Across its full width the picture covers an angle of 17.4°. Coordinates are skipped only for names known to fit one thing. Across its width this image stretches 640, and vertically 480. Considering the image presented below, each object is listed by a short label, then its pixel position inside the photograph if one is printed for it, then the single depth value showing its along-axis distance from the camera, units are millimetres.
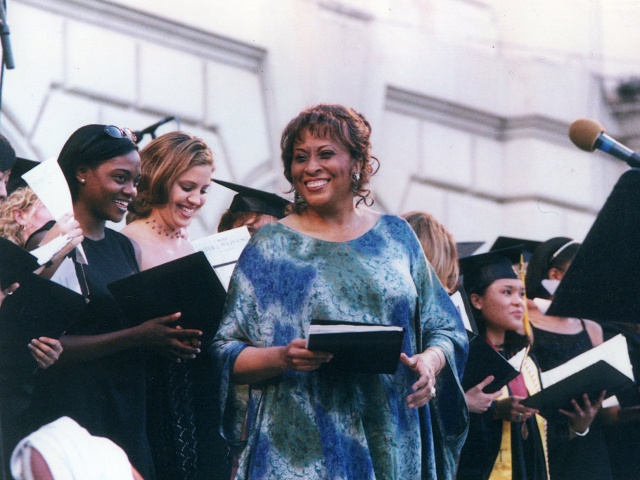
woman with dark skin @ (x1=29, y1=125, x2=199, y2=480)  6883
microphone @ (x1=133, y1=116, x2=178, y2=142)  9817
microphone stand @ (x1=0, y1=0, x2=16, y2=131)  7186
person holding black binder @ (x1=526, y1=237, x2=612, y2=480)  9261
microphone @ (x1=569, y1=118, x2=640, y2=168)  5876
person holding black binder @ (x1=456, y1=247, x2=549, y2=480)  8587
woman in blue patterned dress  6092
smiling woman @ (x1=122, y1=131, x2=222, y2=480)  7361
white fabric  5506
